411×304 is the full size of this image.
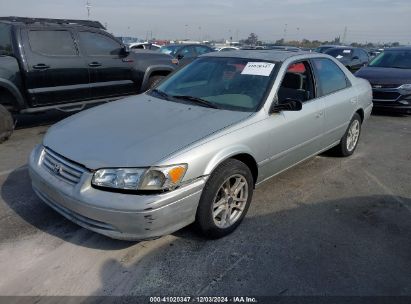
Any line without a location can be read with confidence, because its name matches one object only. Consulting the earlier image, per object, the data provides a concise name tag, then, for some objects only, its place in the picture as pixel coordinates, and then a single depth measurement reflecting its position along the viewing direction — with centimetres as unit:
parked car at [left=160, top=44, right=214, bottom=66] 1484
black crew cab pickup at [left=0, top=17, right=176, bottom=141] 595
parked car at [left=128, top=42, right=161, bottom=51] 2237
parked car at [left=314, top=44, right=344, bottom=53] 1678
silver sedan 271
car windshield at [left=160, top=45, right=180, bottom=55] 1528
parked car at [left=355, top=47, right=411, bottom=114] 836
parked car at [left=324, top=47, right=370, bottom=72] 1502
